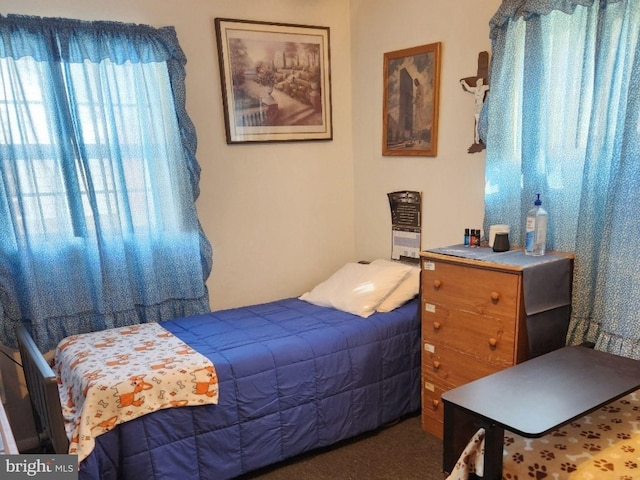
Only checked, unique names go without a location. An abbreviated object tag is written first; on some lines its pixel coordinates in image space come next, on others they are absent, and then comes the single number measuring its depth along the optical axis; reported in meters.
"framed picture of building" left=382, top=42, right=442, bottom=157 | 2.71
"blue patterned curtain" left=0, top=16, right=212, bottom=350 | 2.27
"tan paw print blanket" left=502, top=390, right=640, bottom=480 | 1.38
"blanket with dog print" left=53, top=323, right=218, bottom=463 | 1.83
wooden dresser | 2.01
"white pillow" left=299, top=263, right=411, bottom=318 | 2.68
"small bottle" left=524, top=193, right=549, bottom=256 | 2.13
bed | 1.94
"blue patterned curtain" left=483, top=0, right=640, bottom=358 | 1.86
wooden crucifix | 2.40
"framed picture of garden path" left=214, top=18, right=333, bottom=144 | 2.82
